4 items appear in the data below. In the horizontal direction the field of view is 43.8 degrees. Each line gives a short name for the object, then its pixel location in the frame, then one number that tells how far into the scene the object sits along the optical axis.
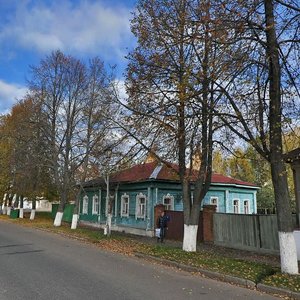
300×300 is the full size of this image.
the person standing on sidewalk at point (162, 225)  19.31
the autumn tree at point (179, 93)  11.41
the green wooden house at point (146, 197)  25.50
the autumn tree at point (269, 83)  9.96
